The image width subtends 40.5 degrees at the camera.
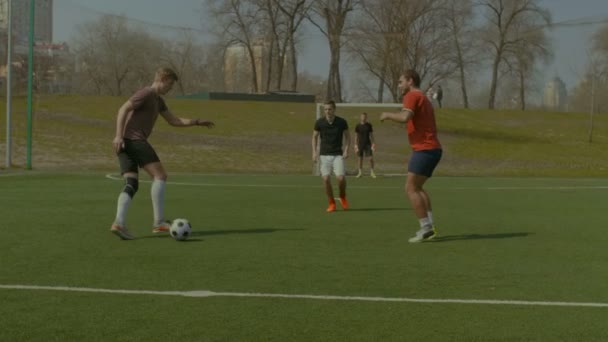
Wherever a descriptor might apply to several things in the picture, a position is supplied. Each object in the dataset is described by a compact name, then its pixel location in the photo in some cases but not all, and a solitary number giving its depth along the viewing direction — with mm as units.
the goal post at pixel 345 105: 25730
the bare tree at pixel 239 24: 59062
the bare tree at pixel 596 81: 43281
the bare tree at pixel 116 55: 65375
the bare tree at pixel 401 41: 47906
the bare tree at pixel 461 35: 55719
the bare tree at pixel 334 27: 55344
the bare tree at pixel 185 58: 67875
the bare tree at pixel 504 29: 62375
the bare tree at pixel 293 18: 58625
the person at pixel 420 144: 9555
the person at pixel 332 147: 13984
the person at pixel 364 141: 25958
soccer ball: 9367
